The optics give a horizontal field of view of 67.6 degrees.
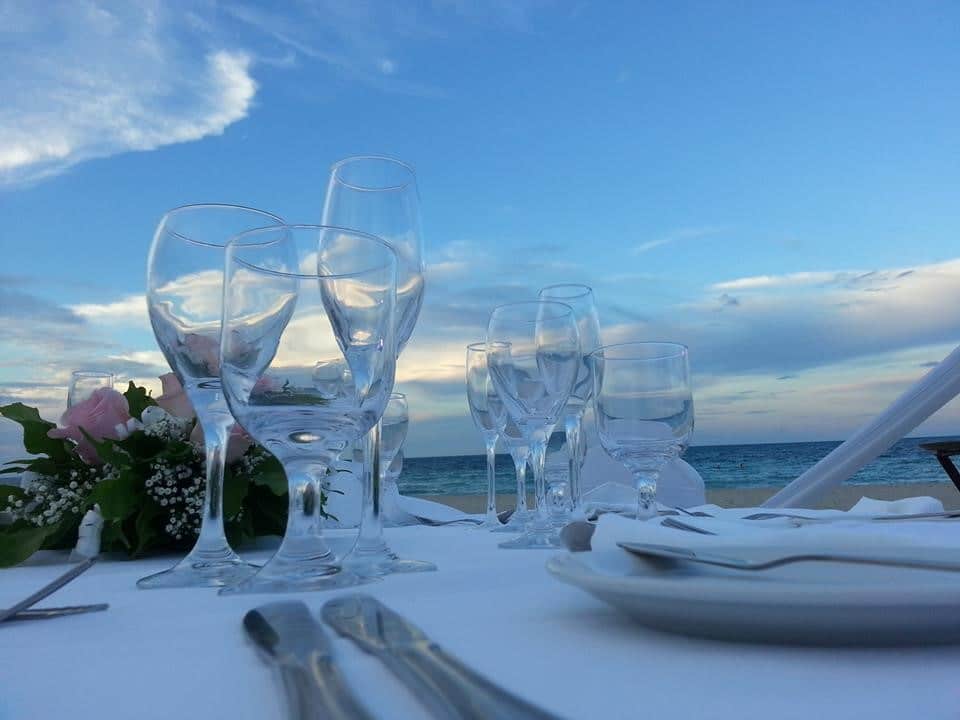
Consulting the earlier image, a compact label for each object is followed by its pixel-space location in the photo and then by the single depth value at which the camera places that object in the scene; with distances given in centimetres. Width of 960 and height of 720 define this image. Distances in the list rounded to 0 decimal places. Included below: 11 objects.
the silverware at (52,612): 58
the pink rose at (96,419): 112
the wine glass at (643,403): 101
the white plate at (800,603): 35
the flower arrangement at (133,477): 108
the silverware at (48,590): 55
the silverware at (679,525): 94
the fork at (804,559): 39
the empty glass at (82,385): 141
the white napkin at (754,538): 53
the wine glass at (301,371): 67
